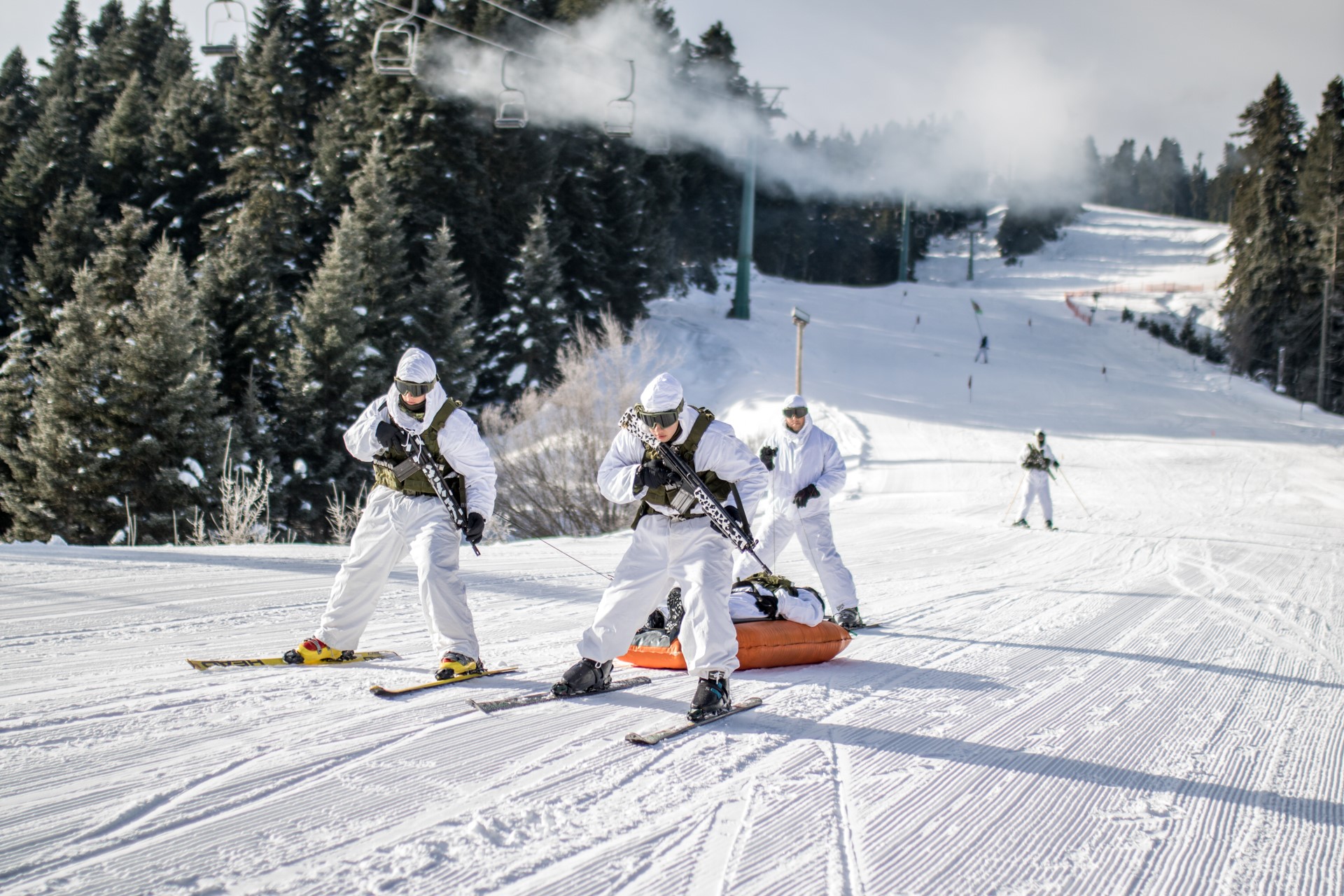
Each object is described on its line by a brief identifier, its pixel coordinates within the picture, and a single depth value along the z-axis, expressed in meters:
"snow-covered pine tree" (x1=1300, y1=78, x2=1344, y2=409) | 45.91
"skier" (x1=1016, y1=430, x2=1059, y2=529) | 17.42
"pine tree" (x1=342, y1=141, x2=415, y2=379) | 29.67
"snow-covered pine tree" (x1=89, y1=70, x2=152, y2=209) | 39.78
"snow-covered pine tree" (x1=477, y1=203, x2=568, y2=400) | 34.06
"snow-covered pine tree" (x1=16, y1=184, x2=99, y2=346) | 31.16
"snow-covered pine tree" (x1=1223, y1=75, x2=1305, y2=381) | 48.59
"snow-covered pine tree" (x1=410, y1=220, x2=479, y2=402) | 29.94
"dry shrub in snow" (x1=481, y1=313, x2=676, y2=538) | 21.06
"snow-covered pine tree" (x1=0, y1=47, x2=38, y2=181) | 44.84
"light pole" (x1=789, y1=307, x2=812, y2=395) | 19.50
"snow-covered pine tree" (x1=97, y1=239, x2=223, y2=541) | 20.05
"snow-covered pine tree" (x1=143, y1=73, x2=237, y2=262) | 38.59
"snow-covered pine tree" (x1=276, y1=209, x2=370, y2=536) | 26.53
